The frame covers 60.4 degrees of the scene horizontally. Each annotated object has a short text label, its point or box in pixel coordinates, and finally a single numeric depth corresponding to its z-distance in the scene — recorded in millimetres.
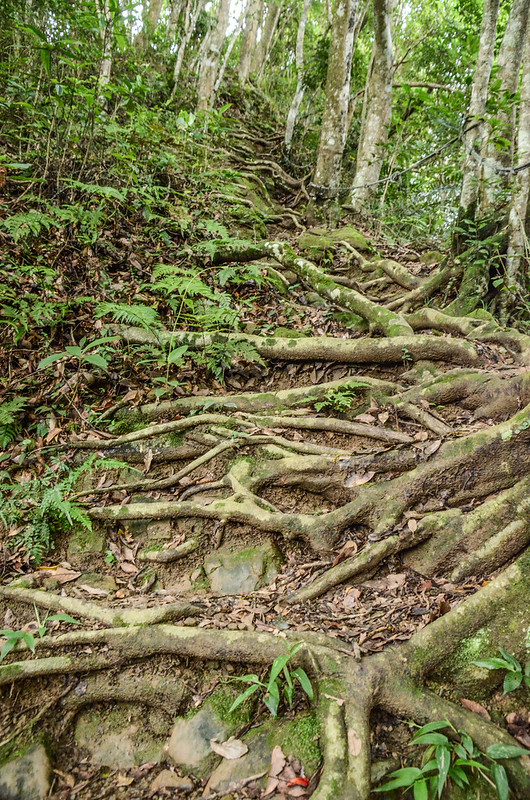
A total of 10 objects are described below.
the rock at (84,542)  3281
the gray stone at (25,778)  2055
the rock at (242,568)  3062
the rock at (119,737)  2240
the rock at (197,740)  2168
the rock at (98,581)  3031
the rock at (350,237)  7086
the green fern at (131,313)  3908
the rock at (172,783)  2076
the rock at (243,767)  2041
